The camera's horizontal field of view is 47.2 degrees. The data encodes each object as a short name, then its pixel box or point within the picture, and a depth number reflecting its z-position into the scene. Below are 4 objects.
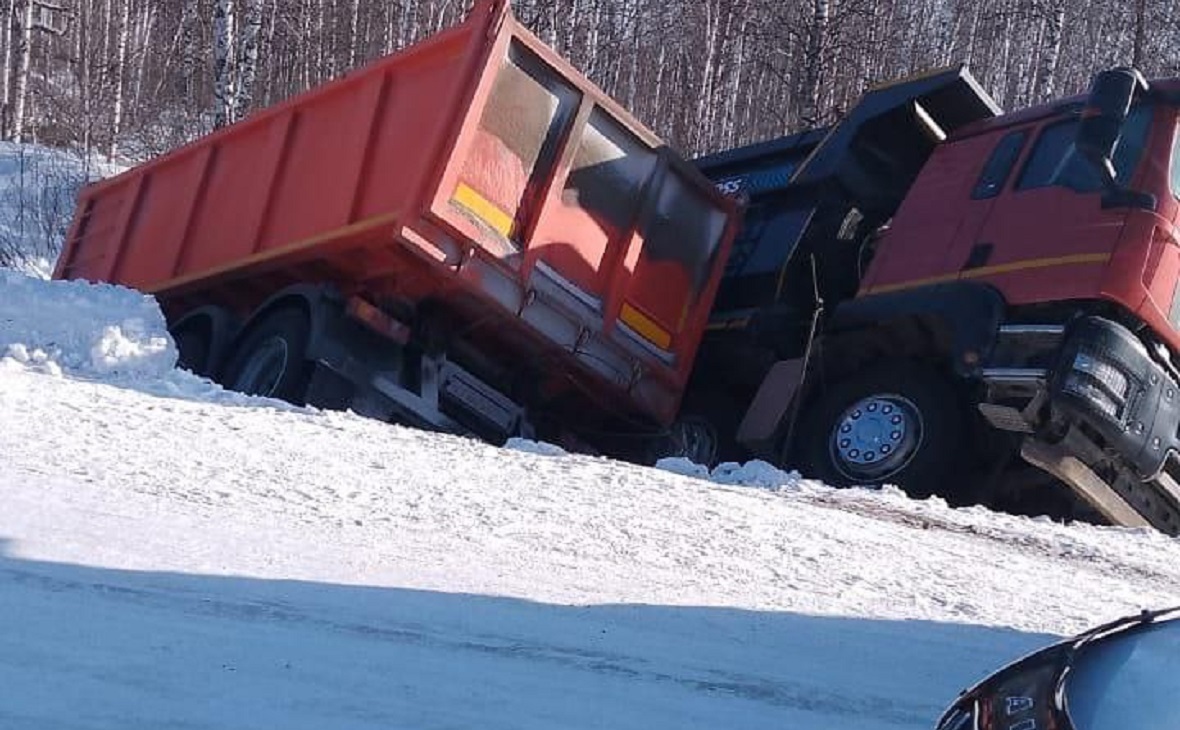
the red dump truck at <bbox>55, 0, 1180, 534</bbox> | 7.12
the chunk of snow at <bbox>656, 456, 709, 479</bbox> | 7.86
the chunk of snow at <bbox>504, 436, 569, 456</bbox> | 7.40
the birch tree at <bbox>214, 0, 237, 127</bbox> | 19.47
